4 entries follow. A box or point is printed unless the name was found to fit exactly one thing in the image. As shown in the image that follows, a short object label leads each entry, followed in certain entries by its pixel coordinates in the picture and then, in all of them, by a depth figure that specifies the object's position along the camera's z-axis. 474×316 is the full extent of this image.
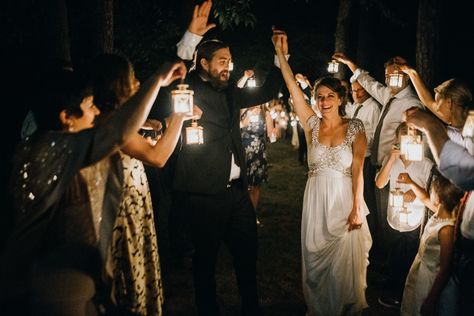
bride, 4.64
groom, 4.68
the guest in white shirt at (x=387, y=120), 6.27
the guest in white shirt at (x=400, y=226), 5.02
